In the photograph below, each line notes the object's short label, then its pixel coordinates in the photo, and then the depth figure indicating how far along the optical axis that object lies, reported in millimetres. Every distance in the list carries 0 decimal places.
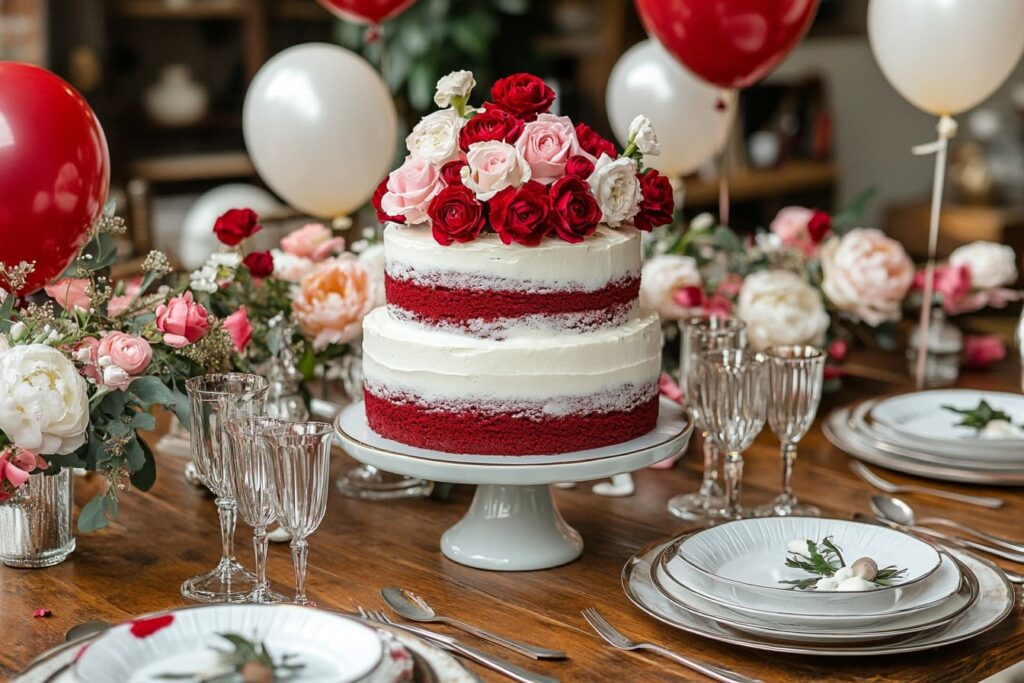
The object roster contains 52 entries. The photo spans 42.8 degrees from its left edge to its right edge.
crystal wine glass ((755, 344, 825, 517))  1535
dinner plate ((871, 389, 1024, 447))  1842
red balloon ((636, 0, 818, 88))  1981
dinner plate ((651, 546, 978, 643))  1174
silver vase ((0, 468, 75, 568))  1401
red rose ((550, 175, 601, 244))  1348
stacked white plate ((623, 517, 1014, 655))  1184
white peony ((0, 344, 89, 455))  1251
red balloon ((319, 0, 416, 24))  2209
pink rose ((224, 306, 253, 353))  1559
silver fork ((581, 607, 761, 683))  1145
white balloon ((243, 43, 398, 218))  2111
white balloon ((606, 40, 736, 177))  2338
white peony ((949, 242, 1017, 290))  2227
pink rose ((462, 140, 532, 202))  1332
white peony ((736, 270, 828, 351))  2008
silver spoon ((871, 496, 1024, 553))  1508
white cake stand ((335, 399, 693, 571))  1341
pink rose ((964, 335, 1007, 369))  2285
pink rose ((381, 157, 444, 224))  1383
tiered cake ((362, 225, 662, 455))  1359
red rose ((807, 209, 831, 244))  2188
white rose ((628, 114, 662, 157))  1430
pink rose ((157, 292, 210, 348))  1452
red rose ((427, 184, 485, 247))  1354
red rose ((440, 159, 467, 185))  1381
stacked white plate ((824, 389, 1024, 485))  1697
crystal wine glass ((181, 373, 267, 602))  1308
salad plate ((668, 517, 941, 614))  1196
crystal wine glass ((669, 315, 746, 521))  1588
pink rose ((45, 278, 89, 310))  1505
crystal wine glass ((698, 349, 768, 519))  1504
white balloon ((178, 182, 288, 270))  3592
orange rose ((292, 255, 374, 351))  1725
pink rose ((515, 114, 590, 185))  1354
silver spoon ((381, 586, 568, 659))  1192
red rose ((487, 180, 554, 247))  1332
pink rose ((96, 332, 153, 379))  1367
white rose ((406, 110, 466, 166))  1379
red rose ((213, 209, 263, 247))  1714
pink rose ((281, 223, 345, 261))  1856
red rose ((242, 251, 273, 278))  1720
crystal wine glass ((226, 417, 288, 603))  1212
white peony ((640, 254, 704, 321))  1979
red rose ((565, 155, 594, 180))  1365
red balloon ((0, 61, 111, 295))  1339
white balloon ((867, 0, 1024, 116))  1928
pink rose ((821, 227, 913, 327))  2104
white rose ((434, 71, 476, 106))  1411
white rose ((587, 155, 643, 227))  1369
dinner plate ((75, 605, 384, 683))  984
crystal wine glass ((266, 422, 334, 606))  1188
